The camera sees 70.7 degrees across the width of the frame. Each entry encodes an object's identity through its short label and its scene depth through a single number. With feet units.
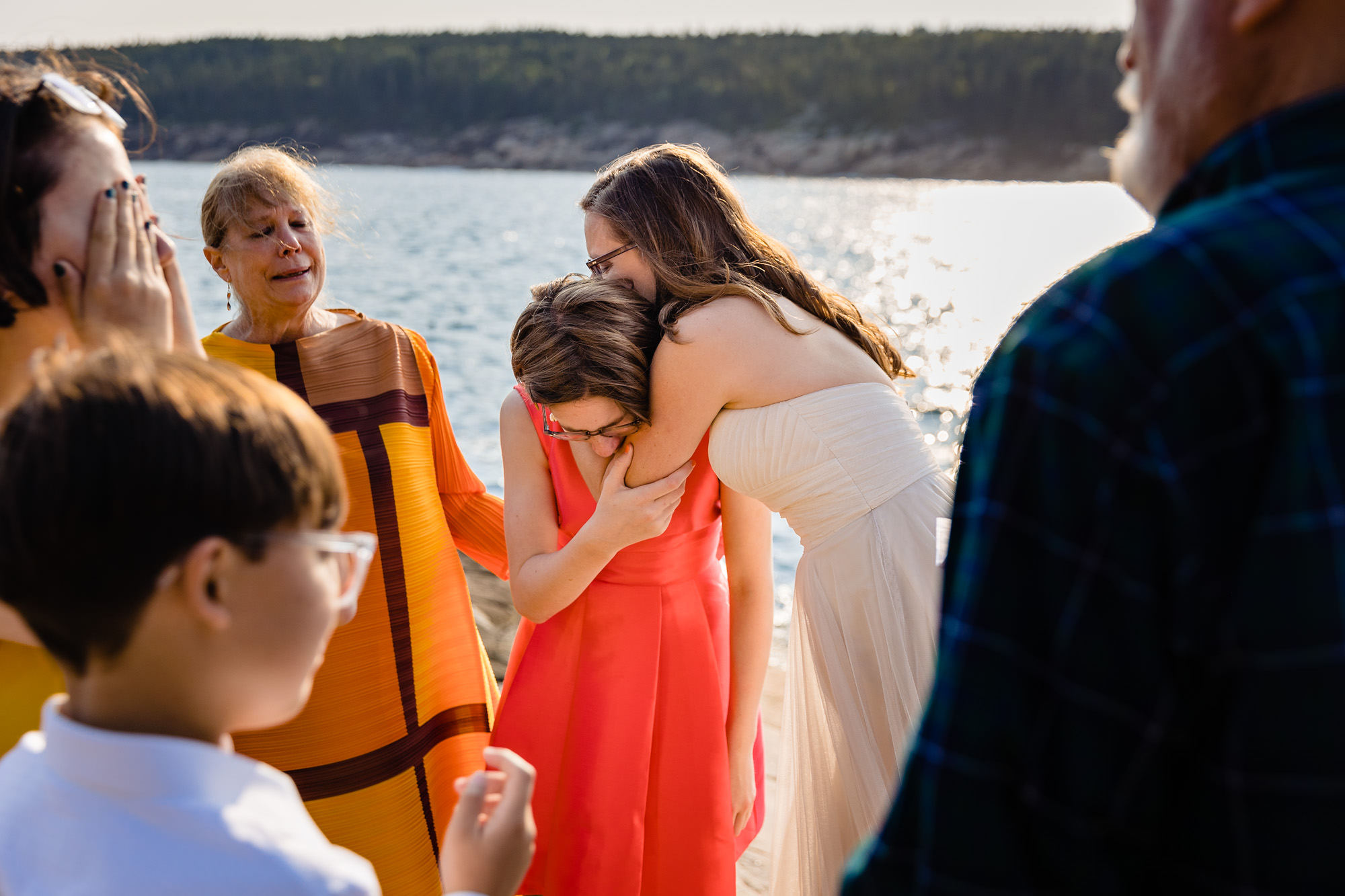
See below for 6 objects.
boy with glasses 2.94
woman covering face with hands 4.61
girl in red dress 7.09
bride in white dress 6.99
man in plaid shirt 2.25
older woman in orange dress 7.41
